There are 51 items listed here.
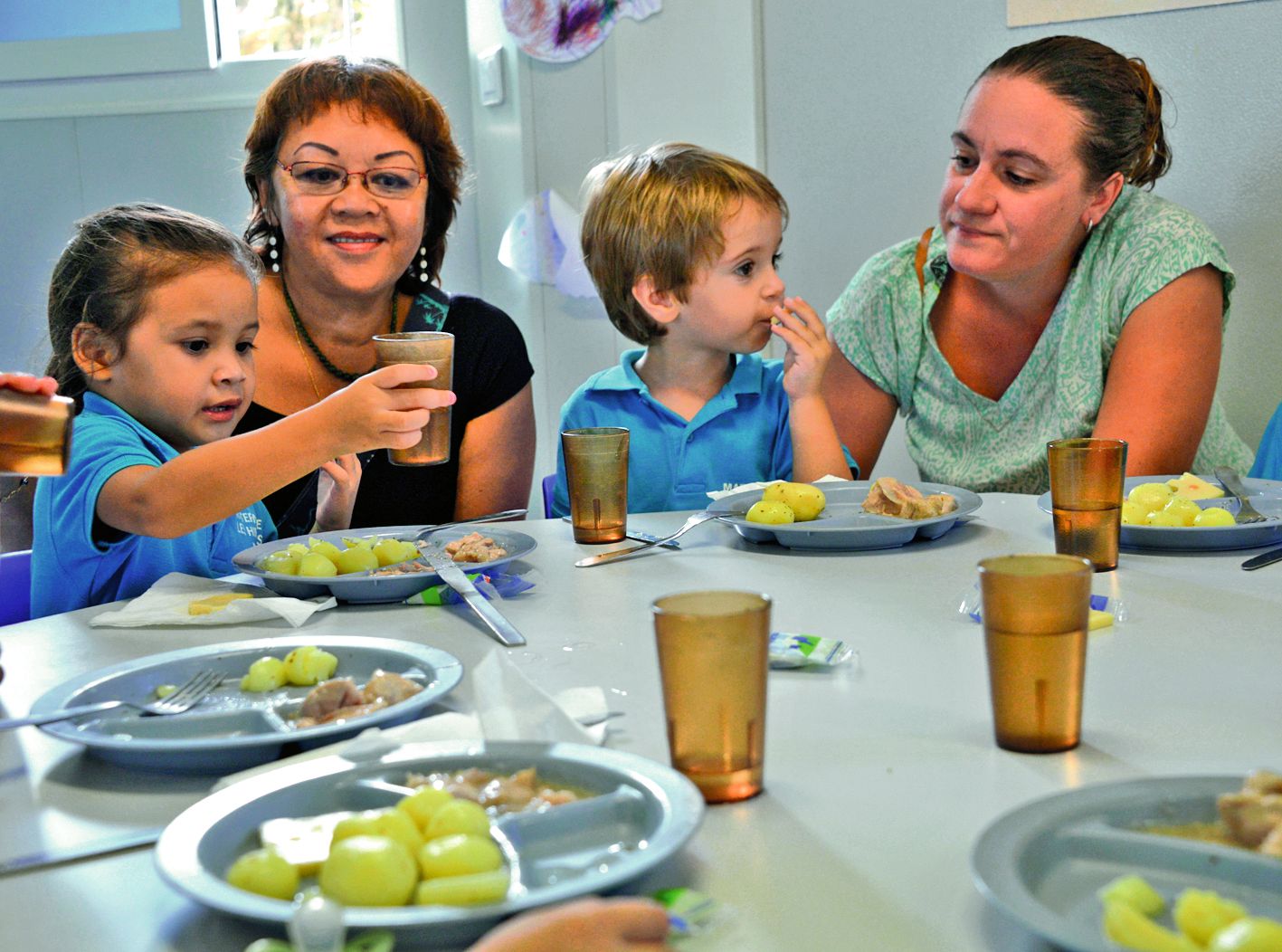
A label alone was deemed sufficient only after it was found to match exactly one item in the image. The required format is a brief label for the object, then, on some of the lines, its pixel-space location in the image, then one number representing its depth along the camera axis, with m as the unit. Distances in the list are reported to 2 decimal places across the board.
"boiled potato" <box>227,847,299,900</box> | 0.64
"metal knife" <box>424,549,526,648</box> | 1.17
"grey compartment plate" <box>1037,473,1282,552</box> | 1.39
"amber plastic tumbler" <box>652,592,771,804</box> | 0.76
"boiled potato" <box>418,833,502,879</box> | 0.62
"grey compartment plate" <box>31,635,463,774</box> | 0.87
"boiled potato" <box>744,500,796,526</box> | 1.53
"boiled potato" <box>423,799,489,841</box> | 0.66
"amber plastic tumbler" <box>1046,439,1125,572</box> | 1.31
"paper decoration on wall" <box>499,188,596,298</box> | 3.61
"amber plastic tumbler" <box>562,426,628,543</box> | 1.55
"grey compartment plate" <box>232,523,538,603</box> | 1.33
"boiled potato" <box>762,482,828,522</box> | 1.58
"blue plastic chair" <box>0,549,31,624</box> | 1.67
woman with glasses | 2.15
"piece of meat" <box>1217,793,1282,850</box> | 0.64
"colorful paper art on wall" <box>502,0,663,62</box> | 3.48
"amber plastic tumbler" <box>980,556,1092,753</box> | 0.81
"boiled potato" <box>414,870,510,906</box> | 0.60
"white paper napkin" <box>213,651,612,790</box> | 0.85
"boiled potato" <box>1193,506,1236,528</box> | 1.40
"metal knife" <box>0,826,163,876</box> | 0.74
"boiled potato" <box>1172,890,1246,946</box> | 0.55
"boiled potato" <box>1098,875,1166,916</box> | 0.60
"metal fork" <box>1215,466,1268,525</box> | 1.47
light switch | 3.71
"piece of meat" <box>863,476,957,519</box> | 1.54
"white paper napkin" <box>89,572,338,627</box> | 1.28
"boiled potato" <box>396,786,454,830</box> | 0.68
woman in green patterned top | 2.09
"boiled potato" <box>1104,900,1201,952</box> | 0.55
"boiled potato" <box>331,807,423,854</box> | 0.65
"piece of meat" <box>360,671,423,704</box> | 0.96
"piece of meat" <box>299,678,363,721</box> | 0.95
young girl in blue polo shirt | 1.45
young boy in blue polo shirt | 2.11
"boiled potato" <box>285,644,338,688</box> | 1.06
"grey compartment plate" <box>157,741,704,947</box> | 0.61
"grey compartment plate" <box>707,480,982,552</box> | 1.47
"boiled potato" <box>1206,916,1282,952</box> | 0.51
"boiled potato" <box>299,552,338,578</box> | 1.38
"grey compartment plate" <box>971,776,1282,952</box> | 0.60
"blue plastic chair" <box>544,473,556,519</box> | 2.08
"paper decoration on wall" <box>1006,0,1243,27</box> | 2.68
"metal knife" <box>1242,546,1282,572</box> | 1.33
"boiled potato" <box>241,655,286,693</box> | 1.06
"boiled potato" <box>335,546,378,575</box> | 1.41
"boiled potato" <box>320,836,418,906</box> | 0.61
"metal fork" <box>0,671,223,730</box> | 0.94
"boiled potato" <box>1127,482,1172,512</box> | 1.48
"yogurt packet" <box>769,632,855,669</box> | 1.04
